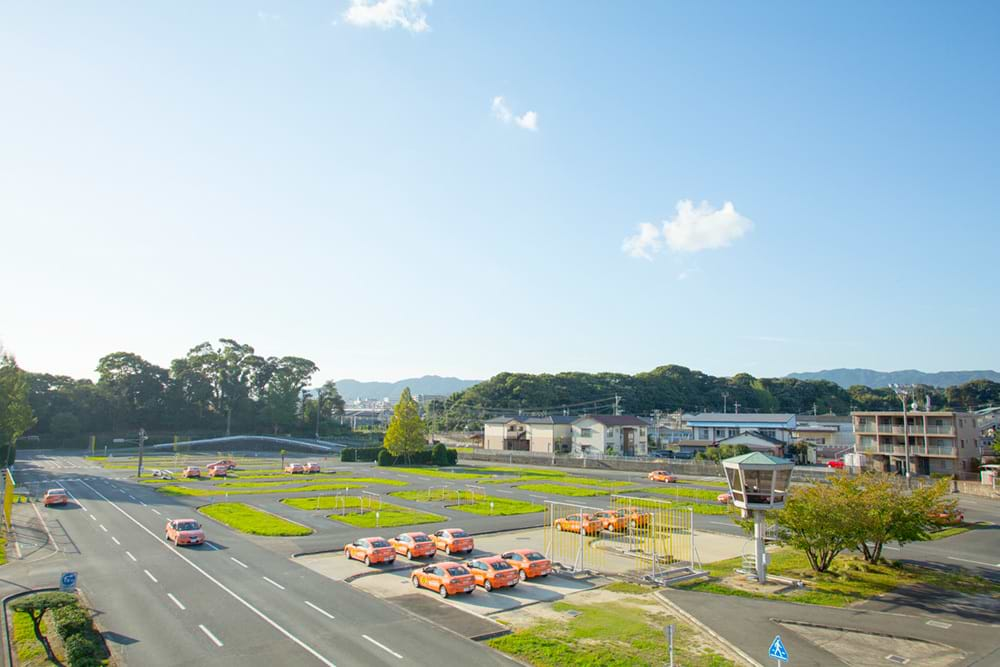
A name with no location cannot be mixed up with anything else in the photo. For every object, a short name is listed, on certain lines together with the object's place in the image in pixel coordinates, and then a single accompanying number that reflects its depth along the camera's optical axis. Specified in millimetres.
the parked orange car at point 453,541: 32594
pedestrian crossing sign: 14188
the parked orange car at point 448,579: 24422
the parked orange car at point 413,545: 31344
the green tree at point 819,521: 27000
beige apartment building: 67312
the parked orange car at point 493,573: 25484
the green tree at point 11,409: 67062
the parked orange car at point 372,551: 29516
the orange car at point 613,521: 38625
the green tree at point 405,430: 88938
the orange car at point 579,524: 36875
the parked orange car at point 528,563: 27312
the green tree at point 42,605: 18578
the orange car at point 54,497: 47000
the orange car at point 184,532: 33531
